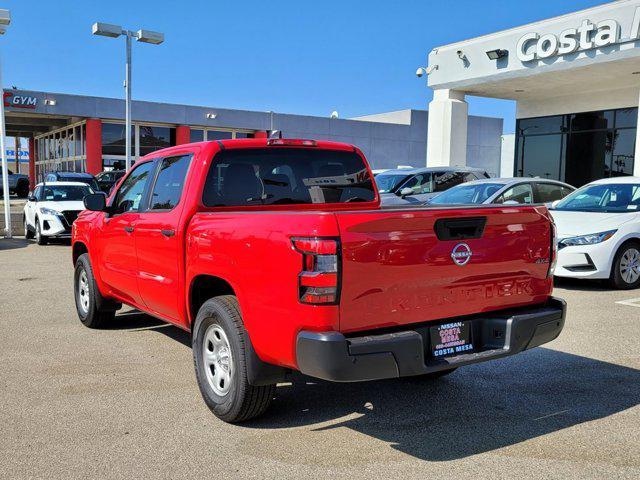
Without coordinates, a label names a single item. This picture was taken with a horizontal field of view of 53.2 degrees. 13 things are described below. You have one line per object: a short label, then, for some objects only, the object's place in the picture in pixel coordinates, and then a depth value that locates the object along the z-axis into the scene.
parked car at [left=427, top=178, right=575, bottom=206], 11.85
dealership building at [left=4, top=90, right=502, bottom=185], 33.66
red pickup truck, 3.39
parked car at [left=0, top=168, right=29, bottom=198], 39.06
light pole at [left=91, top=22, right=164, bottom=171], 20.16
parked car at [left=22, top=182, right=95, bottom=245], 15.67
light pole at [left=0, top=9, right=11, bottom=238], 17.56
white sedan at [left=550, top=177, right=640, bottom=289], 8.96
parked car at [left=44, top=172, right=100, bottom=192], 21.70
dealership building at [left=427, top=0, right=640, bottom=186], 16.59
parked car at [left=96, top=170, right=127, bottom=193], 29.47
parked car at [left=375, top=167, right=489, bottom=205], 15.25
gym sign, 31.48
